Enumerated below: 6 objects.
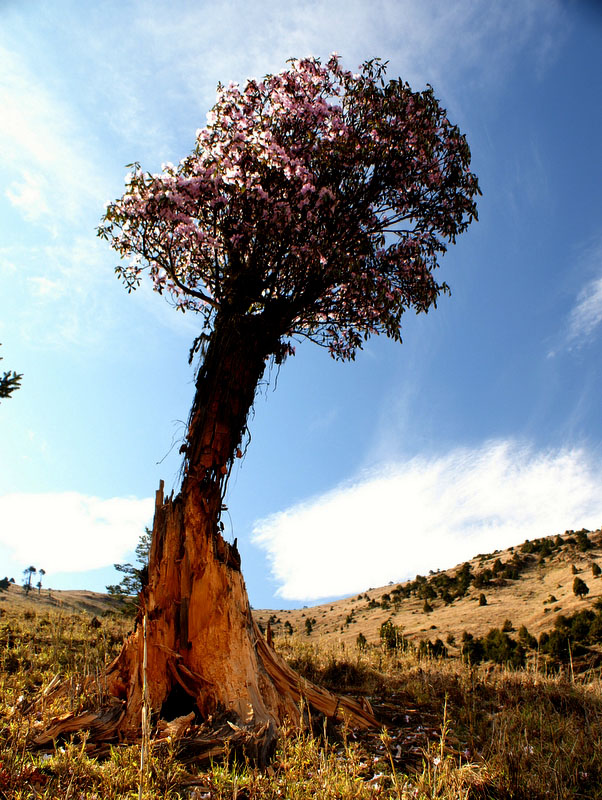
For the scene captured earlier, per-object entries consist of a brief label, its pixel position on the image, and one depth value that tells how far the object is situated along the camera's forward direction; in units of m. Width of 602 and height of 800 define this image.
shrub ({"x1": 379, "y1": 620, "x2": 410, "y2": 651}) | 12.62
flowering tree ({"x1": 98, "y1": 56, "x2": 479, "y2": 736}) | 6.85
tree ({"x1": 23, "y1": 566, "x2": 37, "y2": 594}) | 86.53
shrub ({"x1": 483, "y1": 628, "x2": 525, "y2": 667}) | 22.41
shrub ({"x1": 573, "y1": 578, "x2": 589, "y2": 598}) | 32.16
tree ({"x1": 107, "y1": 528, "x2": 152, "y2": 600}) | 44.38
